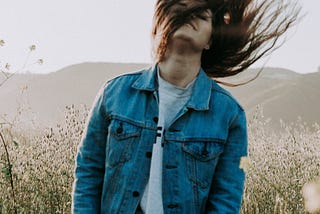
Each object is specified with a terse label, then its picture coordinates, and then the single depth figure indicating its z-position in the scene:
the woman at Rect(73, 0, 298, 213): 1.92
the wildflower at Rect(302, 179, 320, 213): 0.63
